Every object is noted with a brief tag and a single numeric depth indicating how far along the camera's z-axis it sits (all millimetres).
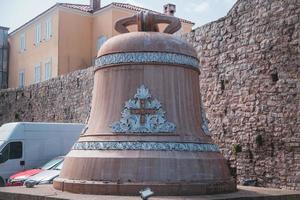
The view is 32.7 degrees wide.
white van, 13406
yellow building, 27397
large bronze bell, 4531
